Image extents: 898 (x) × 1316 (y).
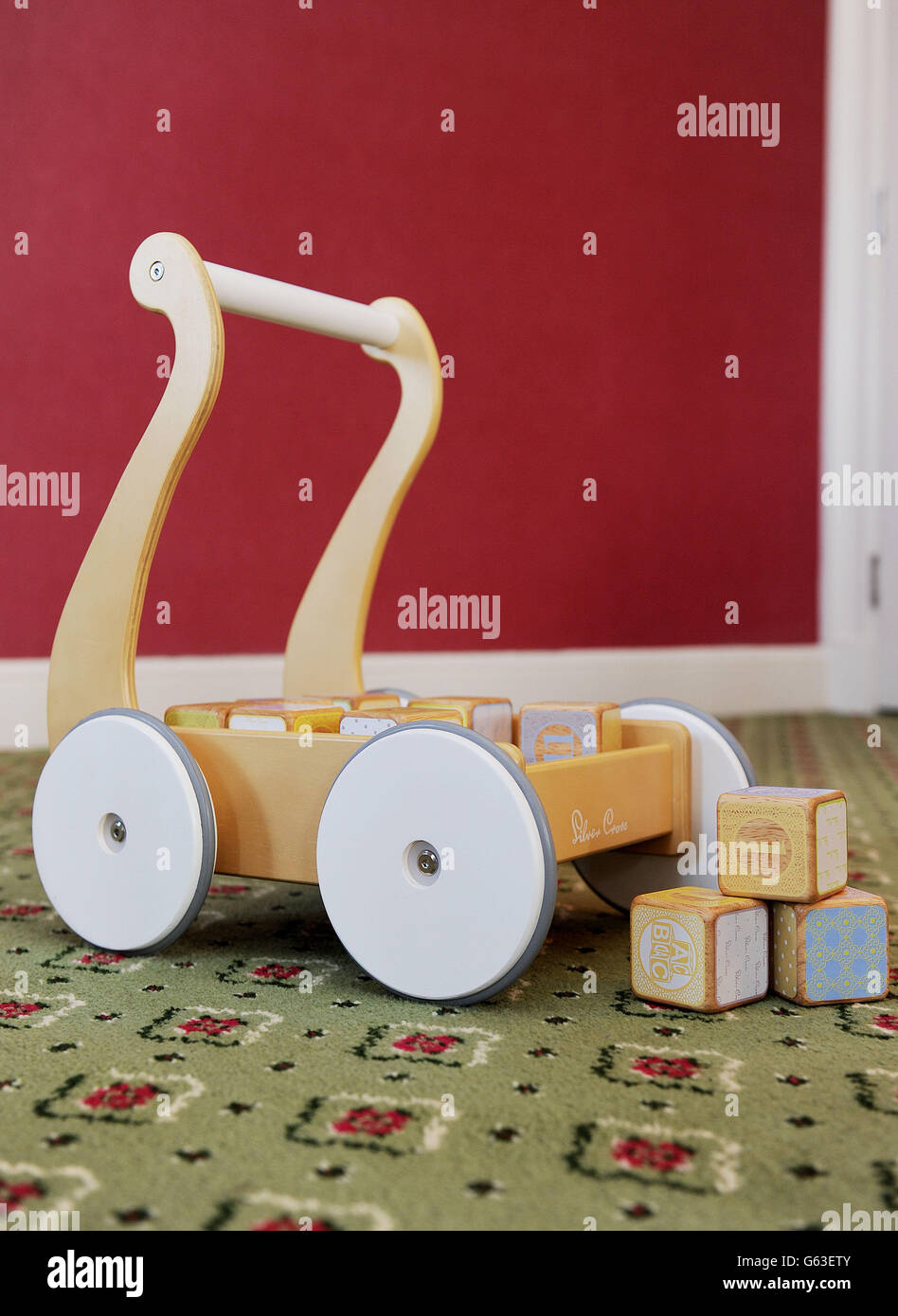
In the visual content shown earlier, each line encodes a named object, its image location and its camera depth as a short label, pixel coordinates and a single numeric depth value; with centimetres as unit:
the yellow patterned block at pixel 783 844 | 94
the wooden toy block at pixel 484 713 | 115
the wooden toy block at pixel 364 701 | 125
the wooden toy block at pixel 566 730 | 114
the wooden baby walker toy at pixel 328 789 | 92
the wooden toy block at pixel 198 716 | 115
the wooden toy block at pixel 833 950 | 96
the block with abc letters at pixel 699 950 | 93
